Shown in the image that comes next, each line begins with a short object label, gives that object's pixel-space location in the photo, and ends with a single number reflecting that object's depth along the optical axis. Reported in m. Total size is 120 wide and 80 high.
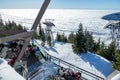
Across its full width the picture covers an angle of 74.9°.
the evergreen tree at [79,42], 13.08
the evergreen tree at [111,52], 12.87
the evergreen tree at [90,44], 15.52
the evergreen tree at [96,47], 16.11
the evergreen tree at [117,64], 9.26
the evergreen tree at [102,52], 13.23
